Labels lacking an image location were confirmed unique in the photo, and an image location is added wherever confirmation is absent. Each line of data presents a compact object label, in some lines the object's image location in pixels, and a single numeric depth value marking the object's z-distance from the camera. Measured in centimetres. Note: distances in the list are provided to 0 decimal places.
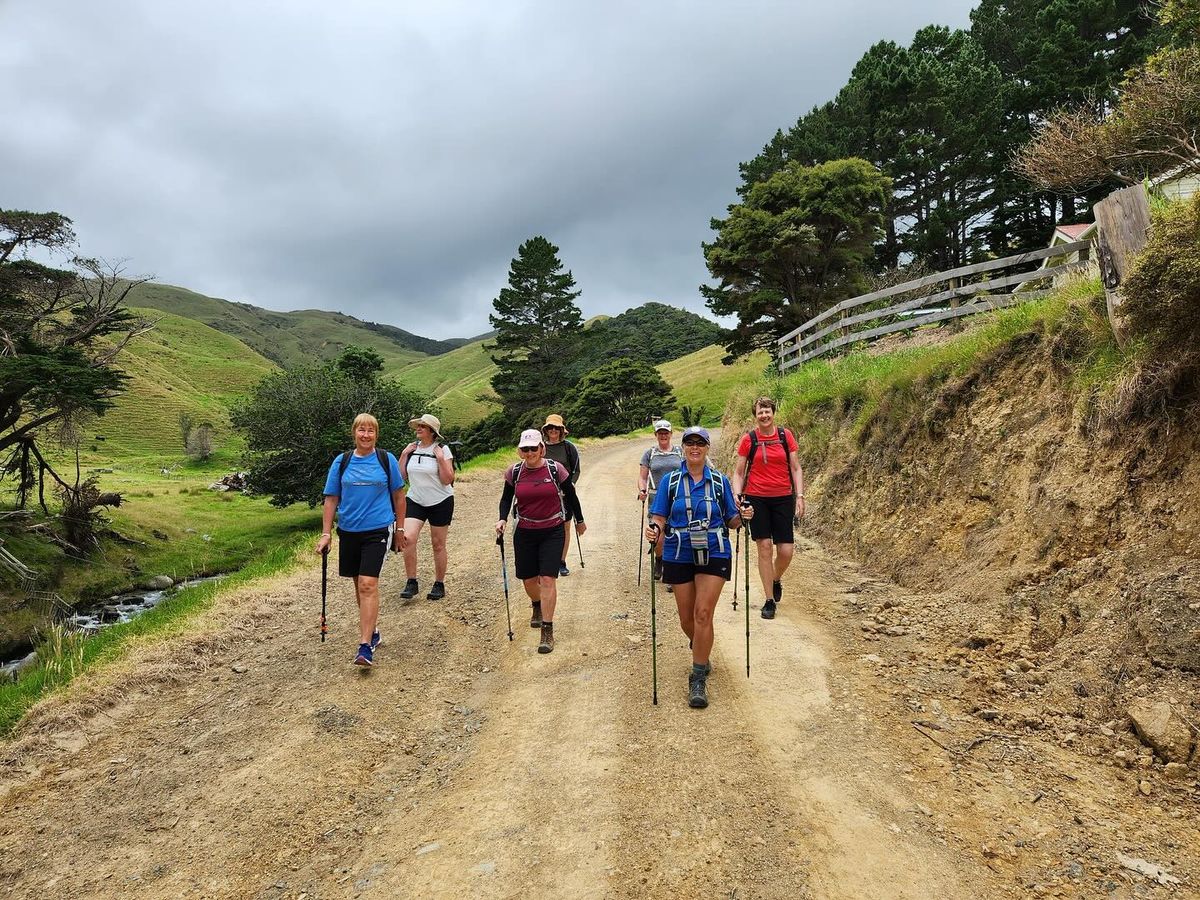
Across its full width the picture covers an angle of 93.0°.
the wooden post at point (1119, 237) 530
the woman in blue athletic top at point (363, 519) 582
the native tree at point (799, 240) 2523
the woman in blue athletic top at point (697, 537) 482
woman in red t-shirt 670
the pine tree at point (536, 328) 4966
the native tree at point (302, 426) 3009
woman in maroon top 630
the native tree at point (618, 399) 5097
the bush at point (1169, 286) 446
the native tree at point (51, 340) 1722
